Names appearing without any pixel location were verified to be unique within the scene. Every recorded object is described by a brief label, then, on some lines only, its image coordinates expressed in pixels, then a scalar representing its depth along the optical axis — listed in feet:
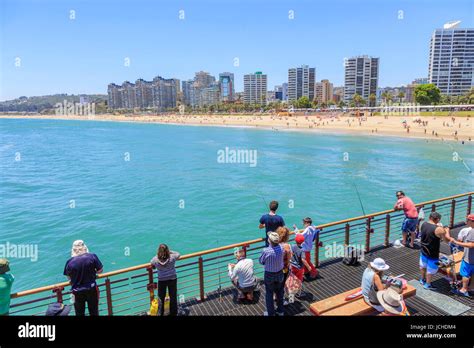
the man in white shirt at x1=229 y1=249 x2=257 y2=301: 21.98
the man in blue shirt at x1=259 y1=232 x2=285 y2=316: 17.72
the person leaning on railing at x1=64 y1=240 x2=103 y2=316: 17.26
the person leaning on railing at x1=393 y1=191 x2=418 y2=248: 30.35
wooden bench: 18.02
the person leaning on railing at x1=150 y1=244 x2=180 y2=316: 18.90
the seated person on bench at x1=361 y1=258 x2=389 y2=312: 17.40
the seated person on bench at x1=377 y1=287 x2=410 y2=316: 16.90
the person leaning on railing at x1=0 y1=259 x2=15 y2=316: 16.61
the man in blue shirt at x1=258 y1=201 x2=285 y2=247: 23.30
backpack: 27.79
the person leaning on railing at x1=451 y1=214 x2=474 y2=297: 20.49
